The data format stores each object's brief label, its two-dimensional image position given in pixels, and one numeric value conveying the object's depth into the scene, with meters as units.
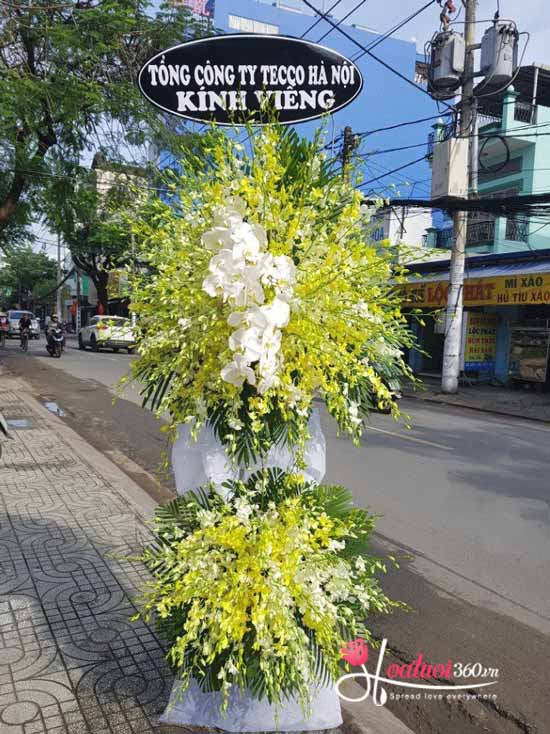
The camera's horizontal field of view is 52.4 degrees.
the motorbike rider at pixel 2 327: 24.49
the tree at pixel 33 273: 60.72
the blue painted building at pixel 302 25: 33.09
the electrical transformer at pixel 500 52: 11.65
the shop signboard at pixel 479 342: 17.00
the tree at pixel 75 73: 9.93
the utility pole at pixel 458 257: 12.85
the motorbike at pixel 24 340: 24.46
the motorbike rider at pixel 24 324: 24.56
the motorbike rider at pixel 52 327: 20.62
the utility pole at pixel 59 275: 37.81
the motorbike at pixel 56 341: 20.52
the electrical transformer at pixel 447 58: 12.59
